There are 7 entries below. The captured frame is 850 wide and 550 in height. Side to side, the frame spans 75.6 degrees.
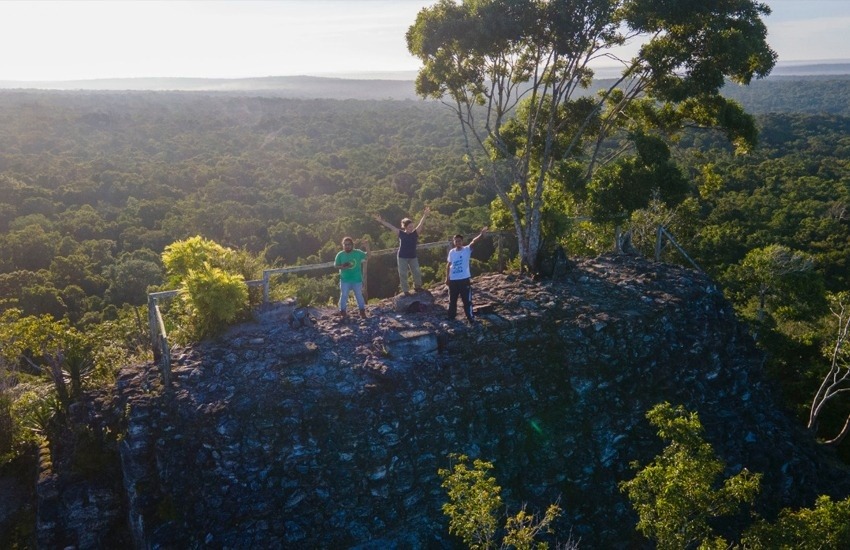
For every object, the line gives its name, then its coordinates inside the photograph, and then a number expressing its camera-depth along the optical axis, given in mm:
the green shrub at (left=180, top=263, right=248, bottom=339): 9656
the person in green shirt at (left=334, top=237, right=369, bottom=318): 10344
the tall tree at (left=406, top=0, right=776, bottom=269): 10719
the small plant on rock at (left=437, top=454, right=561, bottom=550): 5789
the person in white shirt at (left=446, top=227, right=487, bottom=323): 10180
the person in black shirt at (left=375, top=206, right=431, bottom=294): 11039
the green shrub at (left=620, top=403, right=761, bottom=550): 5945
